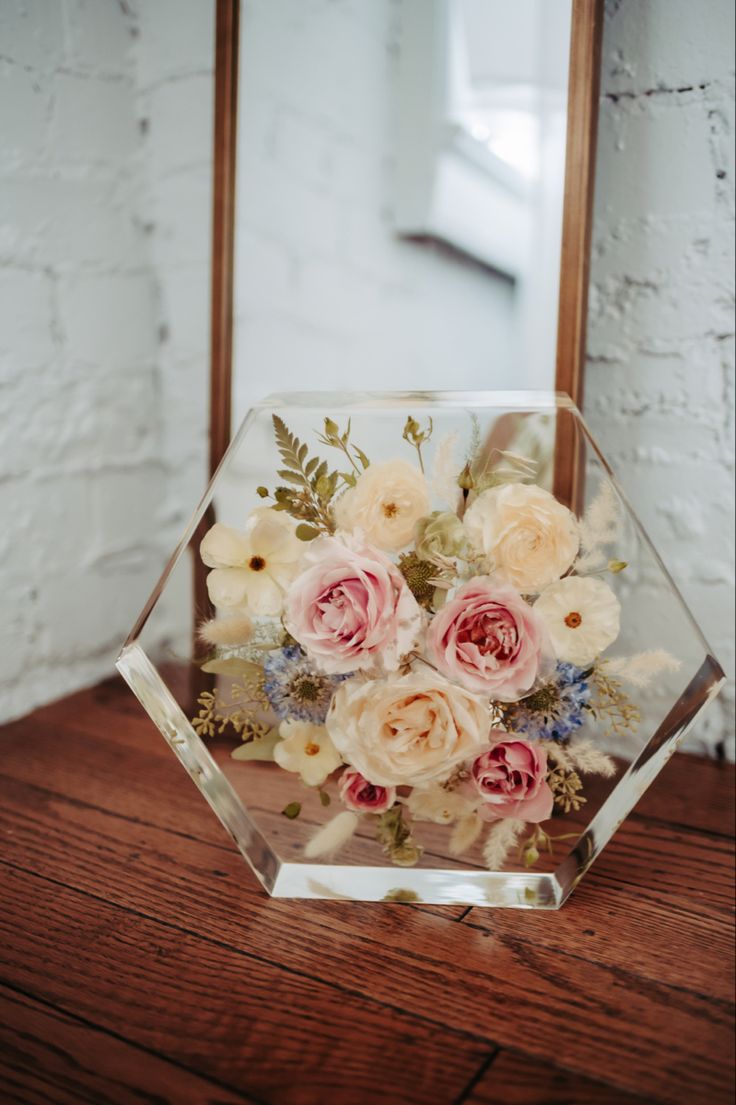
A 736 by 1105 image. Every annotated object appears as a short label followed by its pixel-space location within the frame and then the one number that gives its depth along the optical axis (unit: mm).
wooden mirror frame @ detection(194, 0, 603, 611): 863
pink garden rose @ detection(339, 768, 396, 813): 688
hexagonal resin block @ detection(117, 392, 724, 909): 623
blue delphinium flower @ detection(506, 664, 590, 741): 656
